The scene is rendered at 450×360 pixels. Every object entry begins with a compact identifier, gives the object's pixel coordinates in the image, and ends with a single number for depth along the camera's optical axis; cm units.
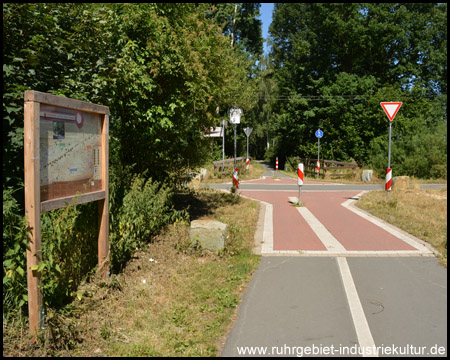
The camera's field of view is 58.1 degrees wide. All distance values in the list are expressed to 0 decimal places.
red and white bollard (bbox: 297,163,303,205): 1323
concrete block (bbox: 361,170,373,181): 2344
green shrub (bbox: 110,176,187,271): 585
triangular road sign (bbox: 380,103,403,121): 1312
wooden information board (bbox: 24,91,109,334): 356
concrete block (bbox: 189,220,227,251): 697
